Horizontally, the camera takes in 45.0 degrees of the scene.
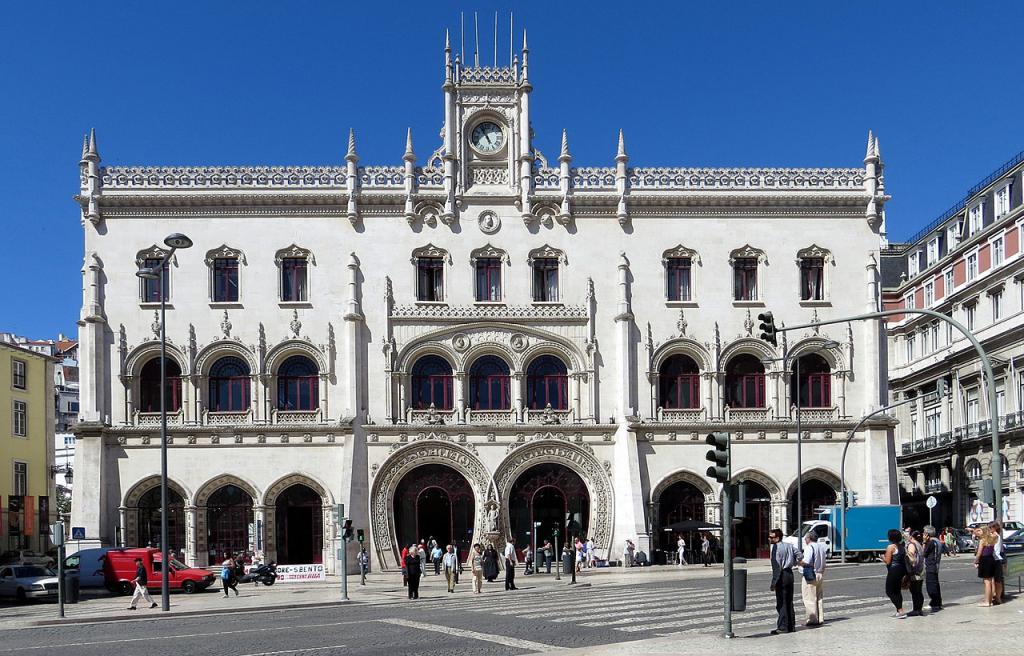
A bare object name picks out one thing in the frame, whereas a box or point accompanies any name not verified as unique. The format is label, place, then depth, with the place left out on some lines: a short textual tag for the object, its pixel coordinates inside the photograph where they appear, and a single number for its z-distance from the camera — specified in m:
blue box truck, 48.44
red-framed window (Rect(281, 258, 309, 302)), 50.19
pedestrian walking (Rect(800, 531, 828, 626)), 21.48
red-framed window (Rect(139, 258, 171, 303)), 49.69
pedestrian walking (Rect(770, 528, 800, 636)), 21.11
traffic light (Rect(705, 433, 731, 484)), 19.91
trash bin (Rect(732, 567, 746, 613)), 20.67
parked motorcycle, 44.03
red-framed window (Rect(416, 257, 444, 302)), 50.50
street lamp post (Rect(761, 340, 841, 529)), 48.59
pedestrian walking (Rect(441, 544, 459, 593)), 37.28
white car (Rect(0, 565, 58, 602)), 40.66
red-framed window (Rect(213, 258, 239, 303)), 50.03
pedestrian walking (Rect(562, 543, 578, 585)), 40.45
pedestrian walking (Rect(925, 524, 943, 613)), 24.09
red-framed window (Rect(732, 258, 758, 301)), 51.12
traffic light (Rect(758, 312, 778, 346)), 28.42
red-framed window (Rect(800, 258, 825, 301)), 51.25
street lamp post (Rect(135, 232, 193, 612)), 32.34
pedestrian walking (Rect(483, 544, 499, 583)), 41.28
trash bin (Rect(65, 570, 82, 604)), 37.09
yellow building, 59.69
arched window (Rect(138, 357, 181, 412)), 49.56
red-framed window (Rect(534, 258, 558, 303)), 50.81
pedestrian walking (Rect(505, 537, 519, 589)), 37.62
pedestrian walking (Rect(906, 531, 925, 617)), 22.94
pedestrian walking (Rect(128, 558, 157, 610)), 33.94
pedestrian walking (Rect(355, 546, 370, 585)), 42.98
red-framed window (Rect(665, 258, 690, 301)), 51.06
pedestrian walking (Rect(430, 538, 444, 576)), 45.65
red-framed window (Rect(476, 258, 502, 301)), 50.62
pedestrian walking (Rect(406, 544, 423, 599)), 34.81
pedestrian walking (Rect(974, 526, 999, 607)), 24.39
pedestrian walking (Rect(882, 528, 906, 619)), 22.41
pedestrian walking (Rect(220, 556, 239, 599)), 37.72
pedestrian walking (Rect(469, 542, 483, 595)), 35.88
